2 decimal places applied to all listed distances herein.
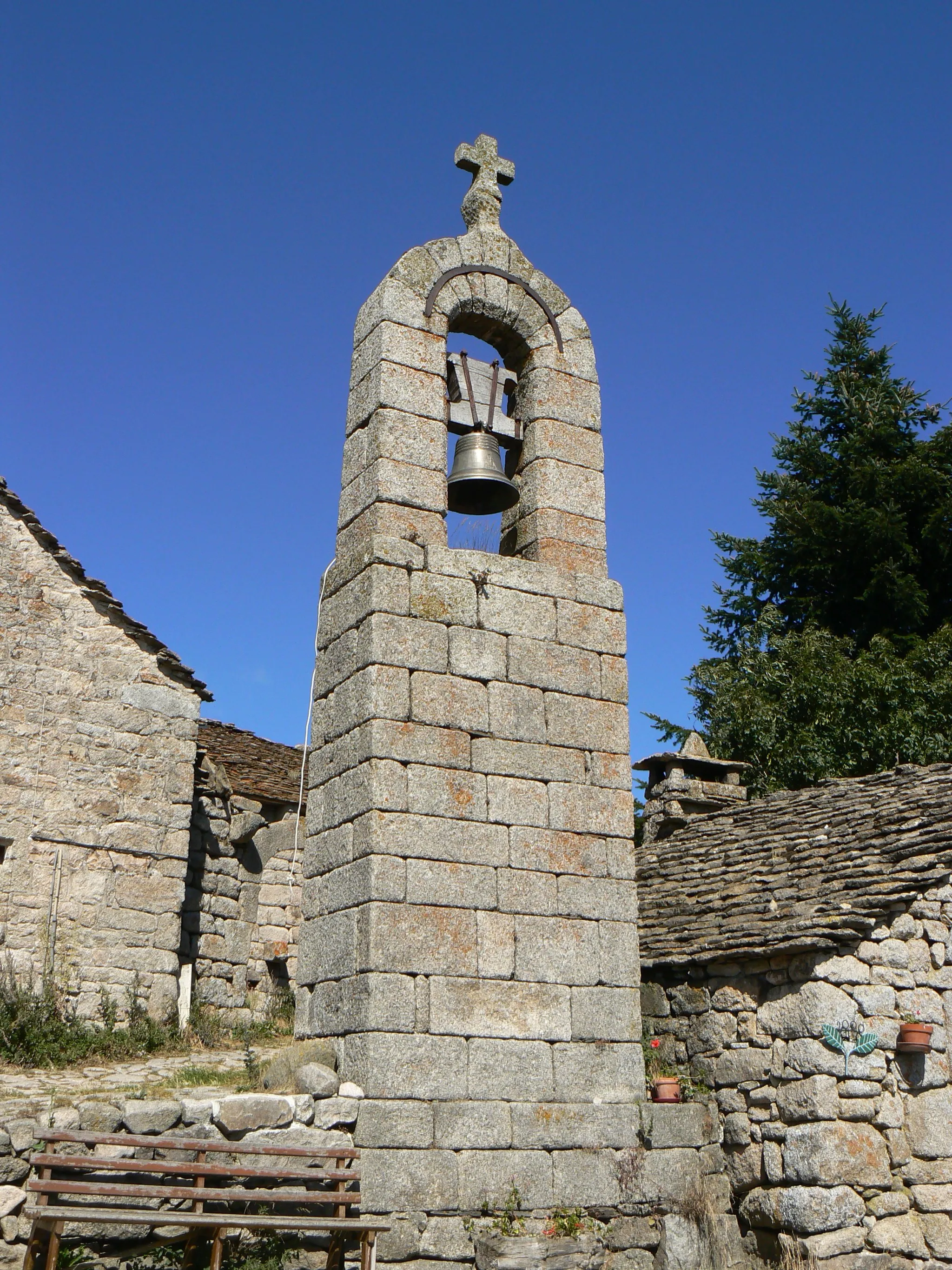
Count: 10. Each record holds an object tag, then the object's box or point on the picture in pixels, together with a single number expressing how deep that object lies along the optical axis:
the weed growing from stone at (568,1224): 5.72
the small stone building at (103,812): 9.48
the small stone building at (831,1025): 6.88
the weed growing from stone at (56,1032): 7.95
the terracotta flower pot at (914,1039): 7.25
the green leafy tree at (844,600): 15.46
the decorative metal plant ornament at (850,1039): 7.15
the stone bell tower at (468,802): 5.71
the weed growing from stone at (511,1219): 5.59
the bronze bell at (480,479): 7.04
